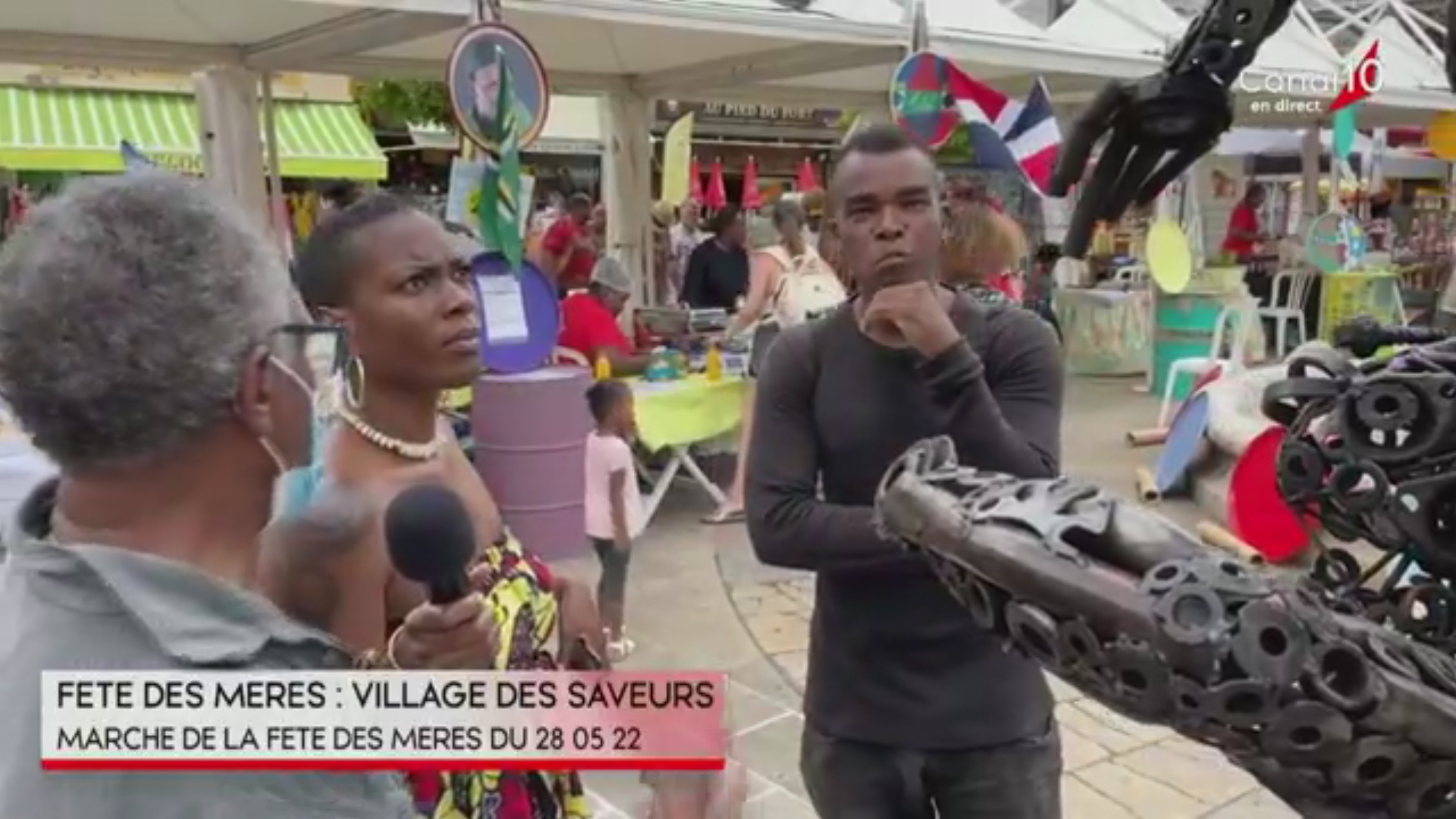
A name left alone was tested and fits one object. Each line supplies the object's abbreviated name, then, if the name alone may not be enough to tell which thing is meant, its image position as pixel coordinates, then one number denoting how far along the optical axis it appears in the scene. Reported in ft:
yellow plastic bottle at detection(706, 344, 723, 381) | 20.99
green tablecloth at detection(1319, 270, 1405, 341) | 31.17
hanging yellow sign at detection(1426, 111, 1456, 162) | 30.78
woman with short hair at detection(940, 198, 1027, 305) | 7.75
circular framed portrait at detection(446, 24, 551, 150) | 14.34
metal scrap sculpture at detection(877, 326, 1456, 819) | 2.32
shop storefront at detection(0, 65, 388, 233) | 36.94
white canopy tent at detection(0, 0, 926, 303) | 16.80
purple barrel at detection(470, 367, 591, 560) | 16.42
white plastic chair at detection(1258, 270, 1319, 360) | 32.68
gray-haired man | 2.82
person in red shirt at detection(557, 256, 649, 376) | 20.24
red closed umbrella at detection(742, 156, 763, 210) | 44.04
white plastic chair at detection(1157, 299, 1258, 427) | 25.52
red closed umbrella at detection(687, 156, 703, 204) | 42.57
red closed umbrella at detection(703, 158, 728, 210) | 44.34
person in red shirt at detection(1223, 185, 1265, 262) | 38.40
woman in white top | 21.13
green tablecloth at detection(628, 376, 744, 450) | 19.88
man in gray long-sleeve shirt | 5.42
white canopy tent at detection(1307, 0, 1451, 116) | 29.25
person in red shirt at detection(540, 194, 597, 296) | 23.29
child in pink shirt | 14.90
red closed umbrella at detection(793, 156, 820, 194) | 39.86
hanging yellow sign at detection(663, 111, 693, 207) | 26.81
